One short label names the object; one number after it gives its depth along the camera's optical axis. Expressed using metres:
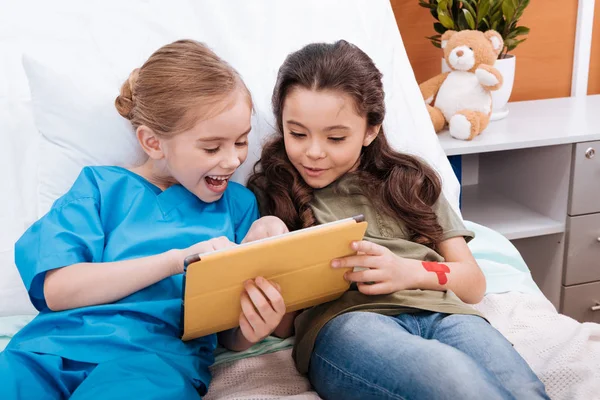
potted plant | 1.77
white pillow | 1.23
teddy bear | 1.70
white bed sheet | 0.98
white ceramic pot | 1.86
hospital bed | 1.08
